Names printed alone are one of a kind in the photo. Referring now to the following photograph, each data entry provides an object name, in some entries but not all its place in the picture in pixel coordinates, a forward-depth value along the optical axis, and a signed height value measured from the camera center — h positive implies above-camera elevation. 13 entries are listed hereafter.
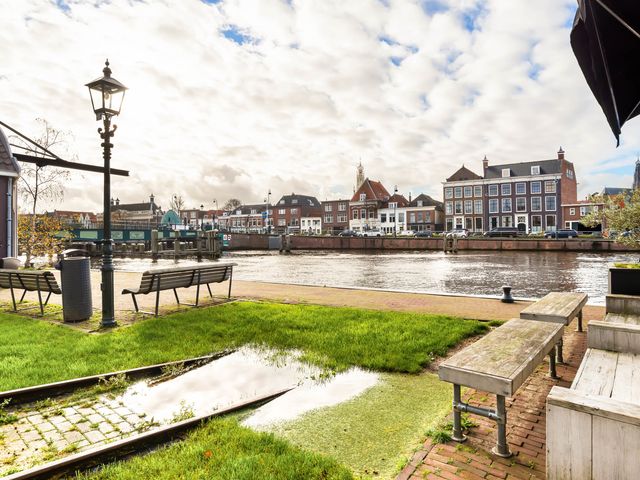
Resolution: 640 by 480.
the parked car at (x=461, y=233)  57.93 +0.39
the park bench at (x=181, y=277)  7.75 -0.80
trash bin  7.48 -0.91
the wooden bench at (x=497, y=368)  2.79 -0.99
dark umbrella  2.87 +1.54
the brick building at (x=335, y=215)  91.09 +5.28
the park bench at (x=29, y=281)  7.99 -0.80
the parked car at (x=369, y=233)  69.75 +0.80
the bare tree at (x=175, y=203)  90.12 +8.62
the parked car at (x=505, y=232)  54.51 +0.40
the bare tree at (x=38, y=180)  23.12 +3.74
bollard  9.49 -1.49
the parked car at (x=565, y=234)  49.81 -0.02
